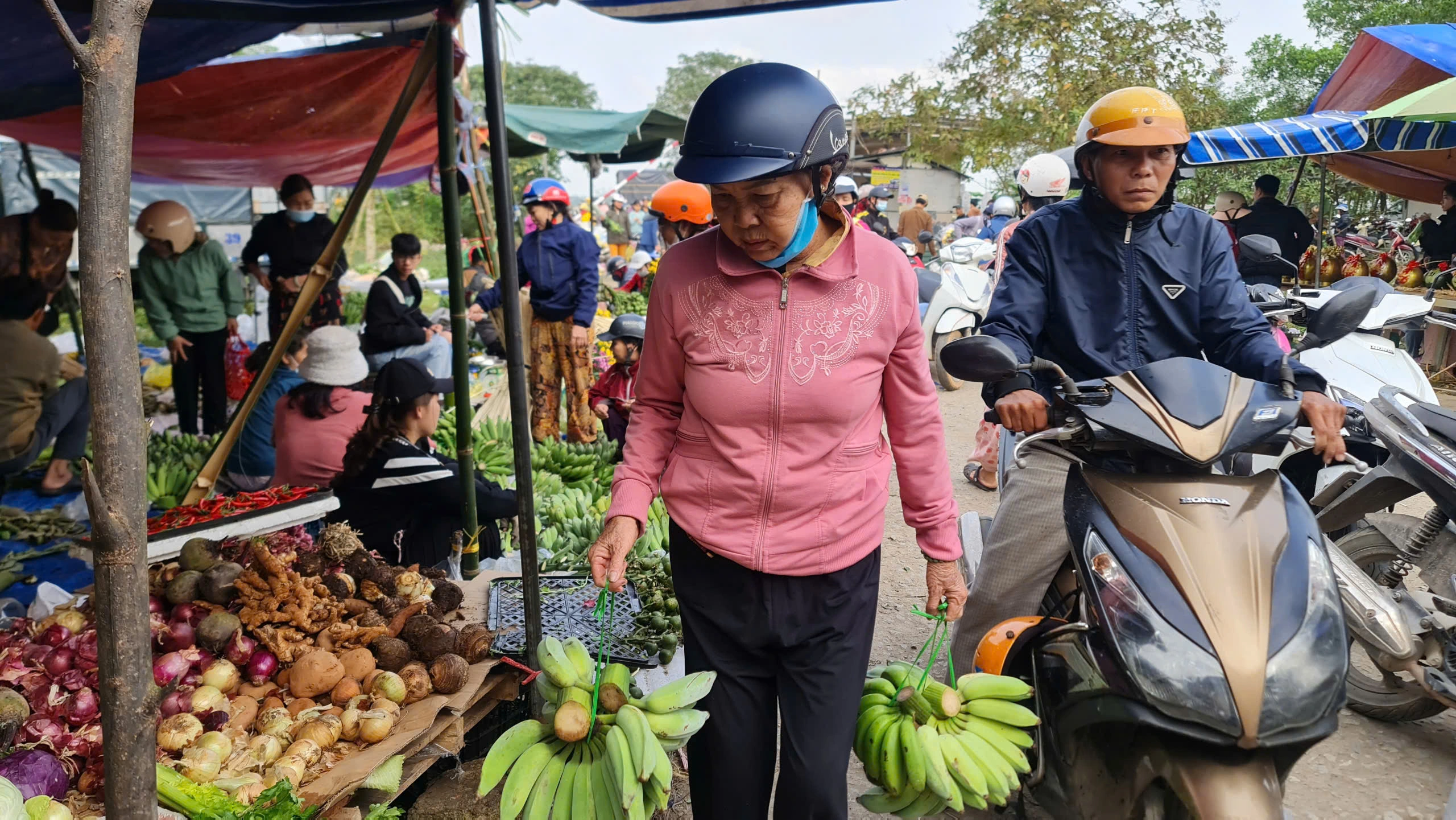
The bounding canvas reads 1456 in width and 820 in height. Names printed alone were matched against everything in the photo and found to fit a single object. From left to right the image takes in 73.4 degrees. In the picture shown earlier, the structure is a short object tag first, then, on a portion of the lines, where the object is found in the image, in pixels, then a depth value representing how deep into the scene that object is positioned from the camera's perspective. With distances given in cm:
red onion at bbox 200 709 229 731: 280
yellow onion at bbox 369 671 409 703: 304
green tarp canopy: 1045
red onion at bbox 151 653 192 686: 292
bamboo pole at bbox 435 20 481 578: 405
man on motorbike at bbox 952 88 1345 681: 291
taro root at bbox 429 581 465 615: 364
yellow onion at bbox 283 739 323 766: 273
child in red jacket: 581
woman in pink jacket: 209
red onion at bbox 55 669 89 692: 295
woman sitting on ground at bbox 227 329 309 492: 570
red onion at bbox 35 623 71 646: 315
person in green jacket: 740
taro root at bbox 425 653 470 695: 313
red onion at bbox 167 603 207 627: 321
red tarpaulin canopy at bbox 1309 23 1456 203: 1210
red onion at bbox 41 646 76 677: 300
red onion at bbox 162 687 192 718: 280
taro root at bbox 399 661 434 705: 310
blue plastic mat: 462
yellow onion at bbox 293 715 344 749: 281
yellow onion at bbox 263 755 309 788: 265
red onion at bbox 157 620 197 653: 309
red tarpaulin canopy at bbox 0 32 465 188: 514
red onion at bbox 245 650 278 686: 313
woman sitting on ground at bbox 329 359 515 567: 403
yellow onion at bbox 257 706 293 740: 286
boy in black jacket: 793
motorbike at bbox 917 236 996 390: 962
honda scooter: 210
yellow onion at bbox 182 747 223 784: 258
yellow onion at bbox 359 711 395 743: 288
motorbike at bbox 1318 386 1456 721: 320
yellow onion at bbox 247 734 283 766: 272
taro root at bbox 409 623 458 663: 326
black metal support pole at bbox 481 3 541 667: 322
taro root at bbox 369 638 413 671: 319
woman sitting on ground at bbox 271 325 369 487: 441
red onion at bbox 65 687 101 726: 281
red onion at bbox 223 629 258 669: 314
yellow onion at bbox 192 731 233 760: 268
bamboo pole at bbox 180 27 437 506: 397
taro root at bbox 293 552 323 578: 345
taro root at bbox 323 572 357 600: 344
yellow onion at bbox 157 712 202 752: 266
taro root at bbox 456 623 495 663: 332
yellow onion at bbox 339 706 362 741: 290
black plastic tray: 355
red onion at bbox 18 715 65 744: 266
